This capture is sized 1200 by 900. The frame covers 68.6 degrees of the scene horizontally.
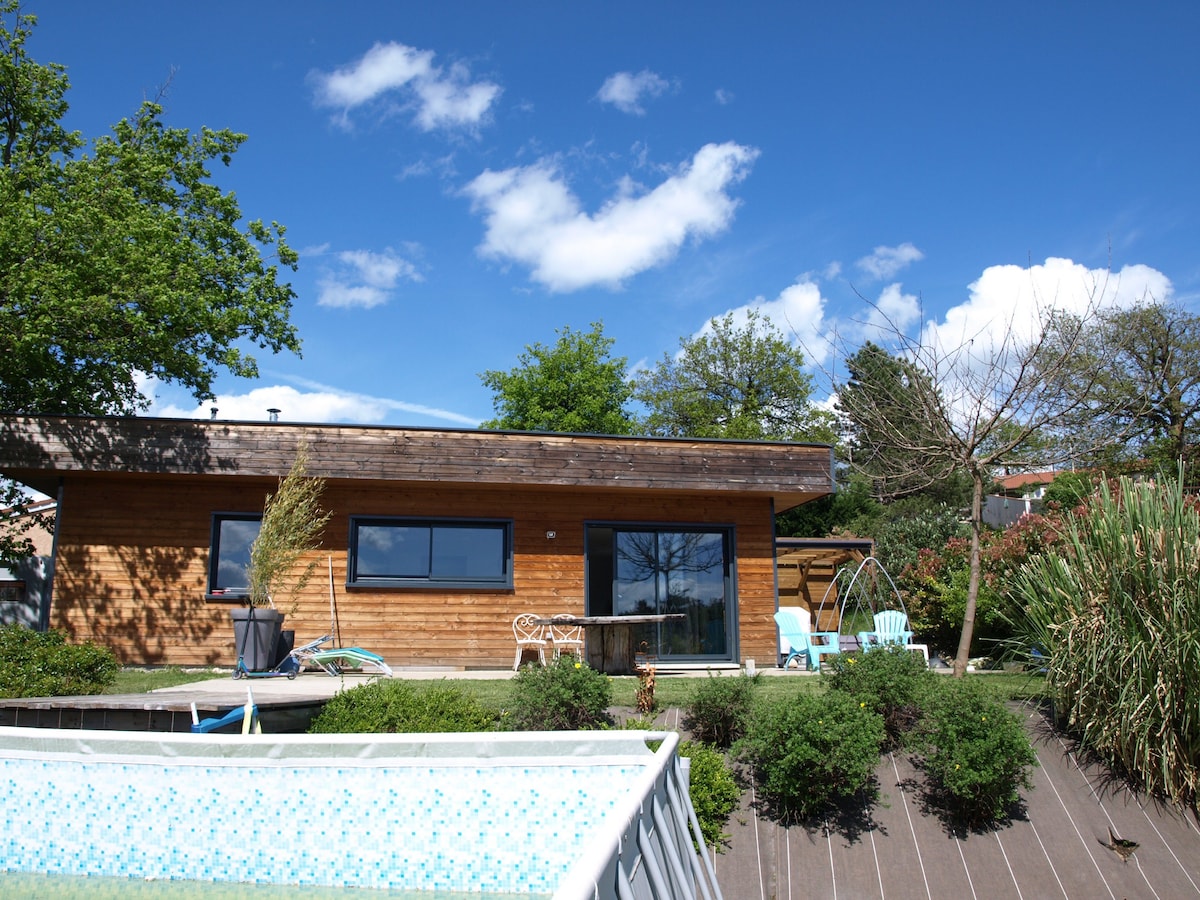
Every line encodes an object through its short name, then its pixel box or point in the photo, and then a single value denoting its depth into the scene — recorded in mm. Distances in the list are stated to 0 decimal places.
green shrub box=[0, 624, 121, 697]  6914
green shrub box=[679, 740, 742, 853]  5586
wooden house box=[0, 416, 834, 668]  11000
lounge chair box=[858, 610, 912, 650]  11266
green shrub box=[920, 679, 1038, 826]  5590
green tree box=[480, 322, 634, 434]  32875
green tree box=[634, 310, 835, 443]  34094
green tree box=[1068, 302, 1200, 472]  19547
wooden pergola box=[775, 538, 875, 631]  17031
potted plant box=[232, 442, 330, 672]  9391
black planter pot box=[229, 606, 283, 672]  9359
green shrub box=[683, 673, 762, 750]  6477
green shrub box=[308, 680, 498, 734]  6109
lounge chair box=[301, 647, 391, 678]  9961
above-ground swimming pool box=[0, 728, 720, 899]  4109
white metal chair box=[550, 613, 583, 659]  11398
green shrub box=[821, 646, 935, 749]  6531
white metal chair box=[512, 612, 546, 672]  11289
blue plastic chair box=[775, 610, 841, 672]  11375
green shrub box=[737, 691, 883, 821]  5590
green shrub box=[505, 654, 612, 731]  6215
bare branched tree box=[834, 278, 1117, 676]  8648
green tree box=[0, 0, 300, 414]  12664
